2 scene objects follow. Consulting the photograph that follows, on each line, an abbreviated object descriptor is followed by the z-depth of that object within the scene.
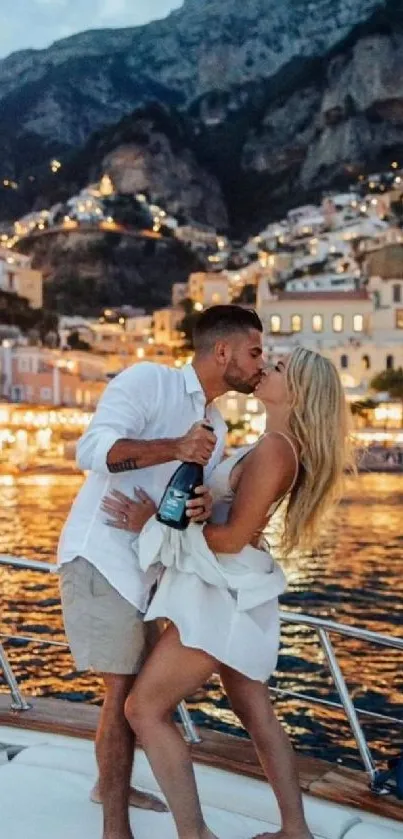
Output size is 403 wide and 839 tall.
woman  1.95
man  2.00
